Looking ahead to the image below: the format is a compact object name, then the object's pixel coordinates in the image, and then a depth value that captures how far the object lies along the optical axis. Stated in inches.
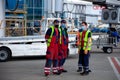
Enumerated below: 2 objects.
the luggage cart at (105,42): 932.0
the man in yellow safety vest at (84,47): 551.5
